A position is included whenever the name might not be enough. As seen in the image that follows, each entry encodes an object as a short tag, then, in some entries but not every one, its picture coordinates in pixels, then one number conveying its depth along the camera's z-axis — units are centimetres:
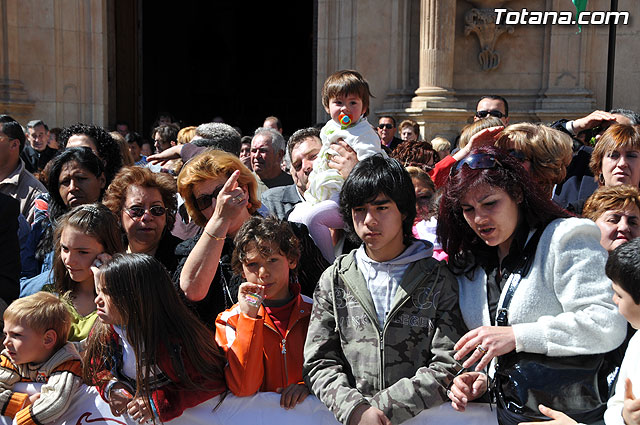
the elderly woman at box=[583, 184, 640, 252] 340
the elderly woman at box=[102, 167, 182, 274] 367
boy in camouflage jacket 268
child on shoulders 357
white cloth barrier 285
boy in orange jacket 295
